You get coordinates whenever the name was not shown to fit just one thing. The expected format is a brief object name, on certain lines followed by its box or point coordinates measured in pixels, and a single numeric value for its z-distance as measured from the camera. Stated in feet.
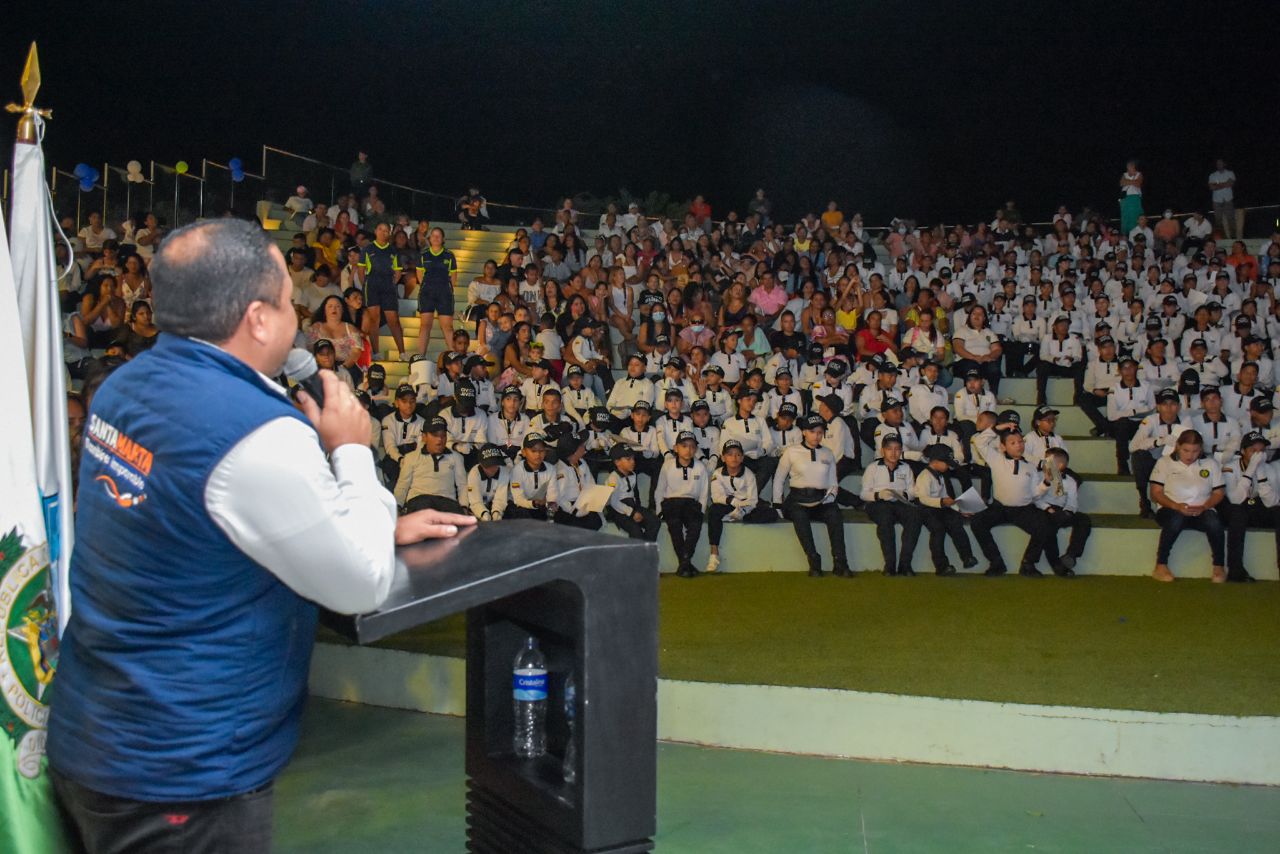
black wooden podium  5.25
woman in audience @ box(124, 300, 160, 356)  31.71
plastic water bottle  6.62
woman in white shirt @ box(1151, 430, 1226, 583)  28.32
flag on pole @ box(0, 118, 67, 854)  6.93
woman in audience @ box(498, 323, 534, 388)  38.14
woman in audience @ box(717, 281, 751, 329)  43.24
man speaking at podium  4.73
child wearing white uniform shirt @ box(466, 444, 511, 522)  30.48
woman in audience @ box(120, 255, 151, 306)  36.22
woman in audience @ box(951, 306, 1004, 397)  38.65
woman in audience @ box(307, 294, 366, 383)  36.09
